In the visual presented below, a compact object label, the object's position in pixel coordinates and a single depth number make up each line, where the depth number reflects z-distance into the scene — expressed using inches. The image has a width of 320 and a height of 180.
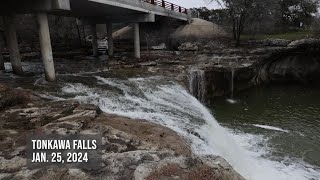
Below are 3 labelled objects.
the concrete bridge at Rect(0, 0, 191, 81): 458.6
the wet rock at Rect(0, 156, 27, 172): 193.6
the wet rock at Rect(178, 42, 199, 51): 912.1
